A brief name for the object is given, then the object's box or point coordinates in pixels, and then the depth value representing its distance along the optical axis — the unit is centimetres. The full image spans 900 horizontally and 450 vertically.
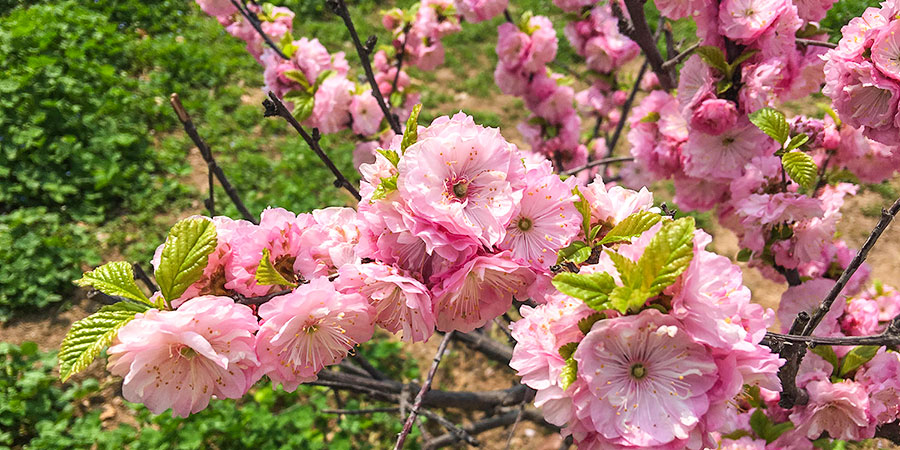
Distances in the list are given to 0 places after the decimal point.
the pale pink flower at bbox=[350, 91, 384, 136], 56
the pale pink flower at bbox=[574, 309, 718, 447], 27
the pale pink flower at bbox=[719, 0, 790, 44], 38
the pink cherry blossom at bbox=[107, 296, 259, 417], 28
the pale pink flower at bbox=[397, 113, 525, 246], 29
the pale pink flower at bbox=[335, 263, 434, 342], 29
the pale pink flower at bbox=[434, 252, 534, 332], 29
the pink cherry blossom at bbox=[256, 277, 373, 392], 29
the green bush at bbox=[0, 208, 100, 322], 85
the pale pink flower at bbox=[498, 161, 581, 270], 30
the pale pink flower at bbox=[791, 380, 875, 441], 37
